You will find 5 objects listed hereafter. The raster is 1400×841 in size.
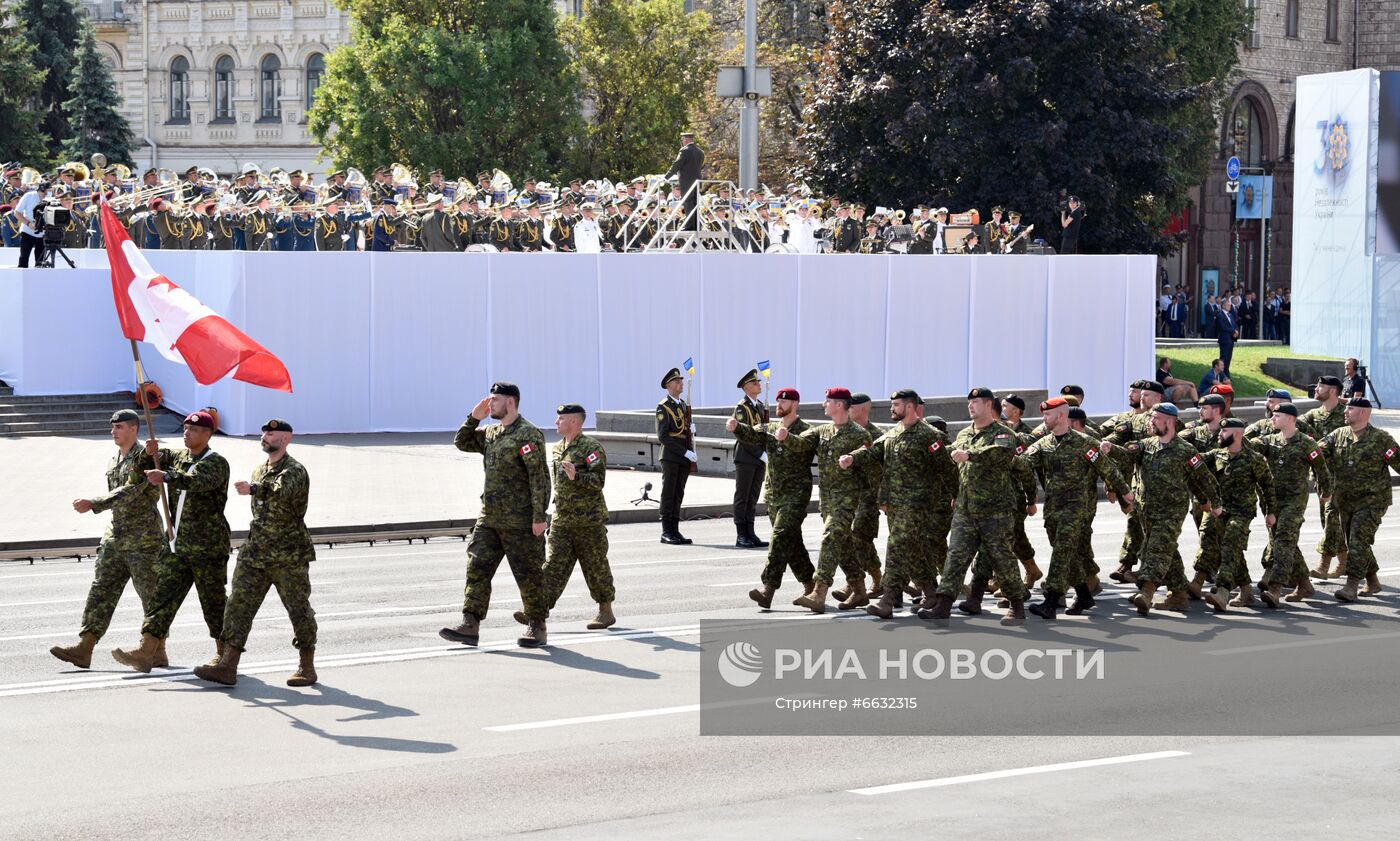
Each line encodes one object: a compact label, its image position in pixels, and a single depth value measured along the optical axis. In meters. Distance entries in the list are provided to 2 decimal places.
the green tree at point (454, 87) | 55.03
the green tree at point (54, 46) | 67.62
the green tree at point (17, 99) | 59.47
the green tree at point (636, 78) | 58.72
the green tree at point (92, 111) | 65.88
